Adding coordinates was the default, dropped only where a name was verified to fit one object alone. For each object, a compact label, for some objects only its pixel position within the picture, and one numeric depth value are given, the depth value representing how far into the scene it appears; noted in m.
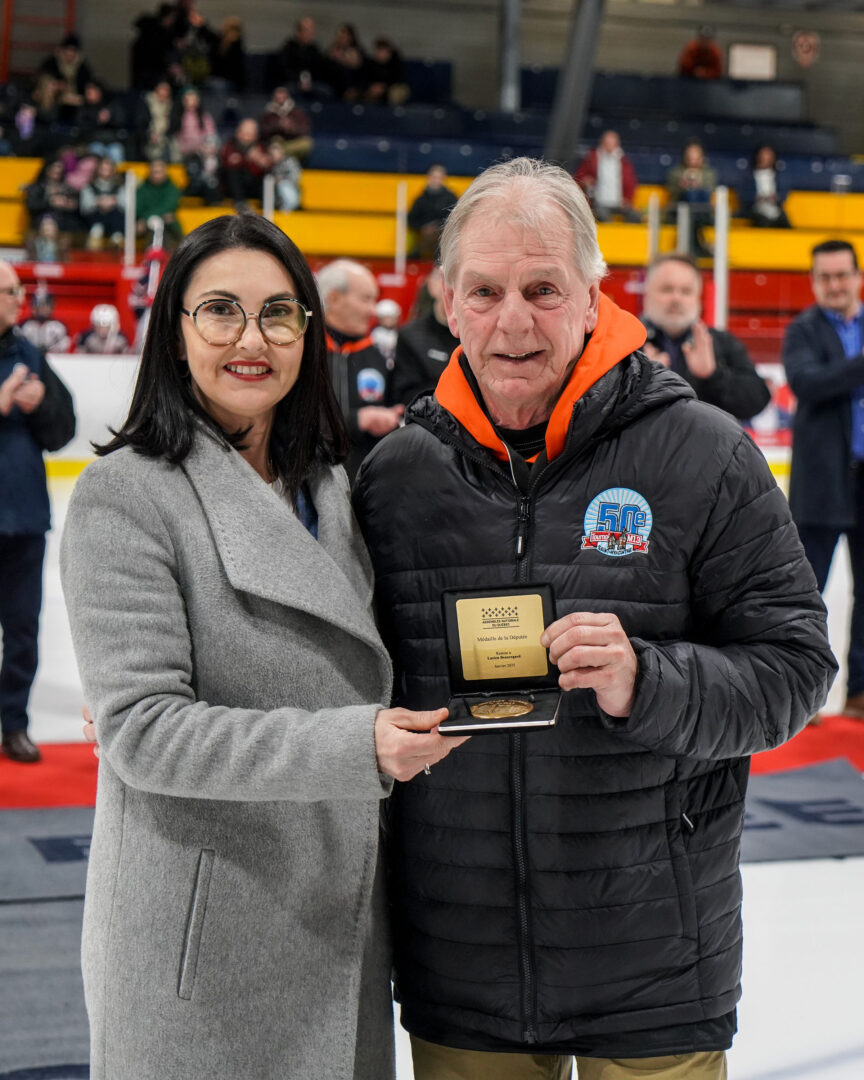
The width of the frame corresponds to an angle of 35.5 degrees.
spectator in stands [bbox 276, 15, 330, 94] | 17.50
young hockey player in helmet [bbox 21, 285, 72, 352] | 10.09
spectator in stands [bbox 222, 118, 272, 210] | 13.78
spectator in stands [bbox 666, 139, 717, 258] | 14.74
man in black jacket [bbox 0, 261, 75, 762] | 4.63
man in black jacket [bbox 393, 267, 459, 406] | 4.90
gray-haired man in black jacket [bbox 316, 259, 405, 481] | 4.95
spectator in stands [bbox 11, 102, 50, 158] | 14.58
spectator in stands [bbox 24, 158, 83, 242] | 12.43
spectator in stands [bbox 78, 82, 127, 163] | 14.21
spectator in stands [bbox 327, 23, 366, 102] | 17.81
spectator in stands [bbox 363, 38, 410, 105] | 18.03
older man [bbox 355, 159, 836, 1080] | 1.52
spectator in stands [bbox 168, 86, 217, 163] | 14.66
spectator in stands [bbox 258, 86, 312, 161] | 14.56
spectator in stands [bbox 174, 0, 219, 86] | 16.44
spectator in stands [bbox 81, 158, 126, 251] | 11.62
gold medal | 1.34
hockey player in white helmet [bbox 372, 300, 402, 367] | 9.49
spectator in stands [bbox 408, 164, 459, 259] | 12.39
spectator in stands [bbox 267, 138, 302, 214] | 13.80
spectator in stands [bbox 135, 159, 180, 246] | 12.10
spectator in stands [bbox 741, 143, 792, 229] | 14.80
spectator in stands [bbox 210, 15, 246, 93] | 17.09
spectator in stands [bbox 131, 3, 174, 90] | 16.75
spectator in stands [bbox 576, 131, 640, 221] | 14.28
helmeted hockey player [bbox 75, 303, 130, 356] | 10.17
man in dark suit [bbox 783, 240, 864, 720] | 5.20
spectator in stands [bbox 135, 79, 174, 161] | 14.39
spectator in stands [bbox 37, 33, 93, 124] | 16.19
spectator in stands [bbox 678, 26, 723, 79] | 19.78
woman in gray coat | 1.34
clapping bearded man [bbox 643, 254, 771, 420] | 4.71
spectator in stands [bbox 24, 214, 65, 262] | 11.38
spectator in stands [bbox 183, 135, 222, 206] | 13.78
